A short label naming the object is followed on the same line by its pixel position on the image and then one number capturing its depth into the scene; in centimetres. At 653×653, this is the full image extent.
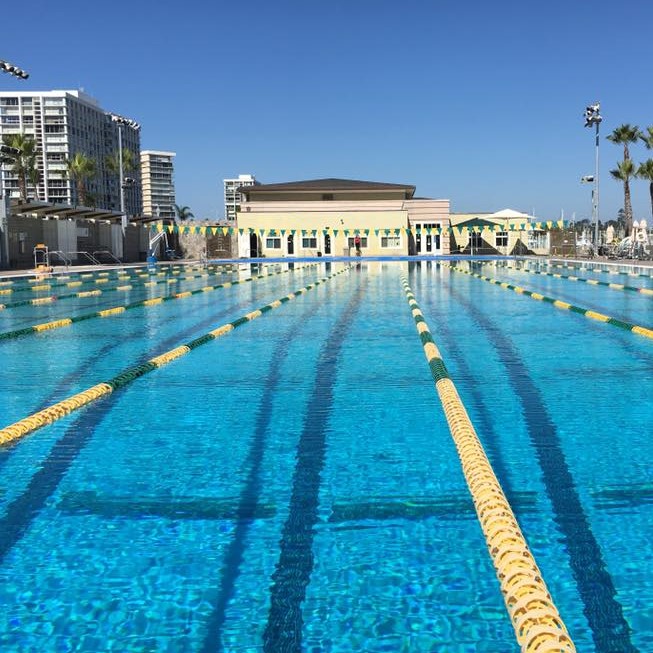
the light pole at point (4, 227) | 2673
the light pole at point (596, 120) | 3556
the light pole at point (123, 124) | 3744
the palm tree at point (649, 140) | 4291
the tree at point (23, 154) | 5306
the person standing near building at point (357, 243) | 4316
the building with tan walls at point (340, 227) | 4306
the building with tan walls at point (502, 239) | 4628
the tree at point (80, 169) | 6075
